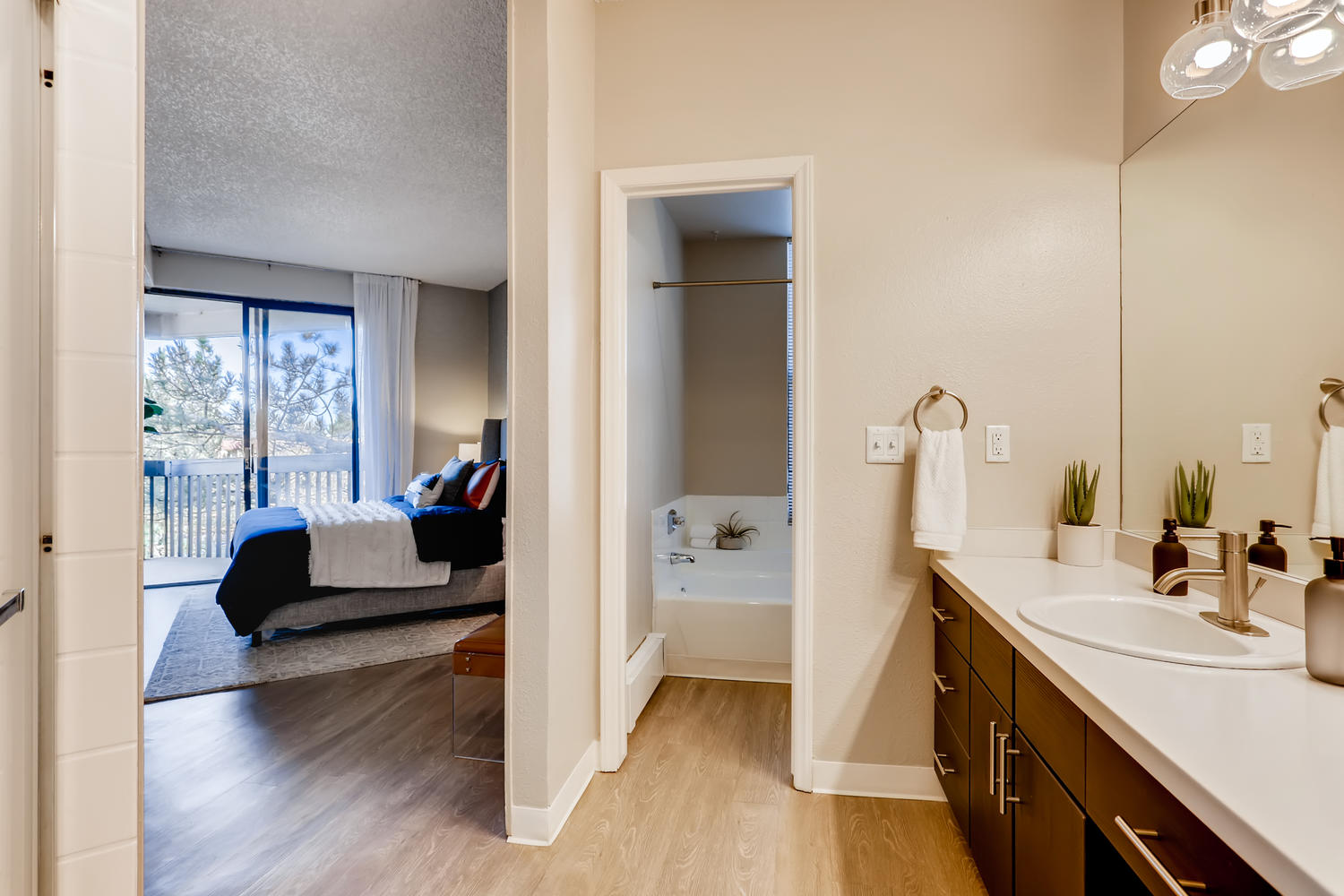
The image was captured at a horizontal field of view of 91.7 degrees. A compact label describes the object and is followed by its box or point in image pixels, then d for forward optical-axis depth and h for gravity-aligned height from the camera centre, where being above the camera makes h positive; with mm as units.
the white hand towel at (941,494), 1961 -143
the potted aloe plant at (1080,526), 1909 -234
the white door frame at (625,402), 2137 +152
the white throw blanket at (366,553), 3742 -629
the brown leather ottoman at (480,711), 2457 -1129
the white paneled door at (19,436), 874 +14
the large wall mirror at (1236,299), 1229 +333
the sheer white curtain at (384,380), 6168 +641
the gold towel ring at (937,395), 2051 +164
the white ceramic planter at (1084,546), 1908 -290
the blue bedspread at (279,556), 3527 -643
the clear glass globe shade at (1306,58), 1120 +702
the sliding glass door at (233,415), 5449 +278
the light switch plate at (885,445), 2105 +5
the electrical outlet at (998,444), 2051 +8
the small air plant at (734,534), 4152 -566
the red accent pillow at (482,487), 4344 -273
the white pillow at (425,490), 4609 -322
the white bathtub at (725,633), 3125 -908
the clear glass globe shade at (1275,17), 1126 +765
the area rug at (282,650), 3146 -1113
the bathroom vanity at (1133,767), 650 -393
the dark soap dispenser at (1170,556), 1539 -261
